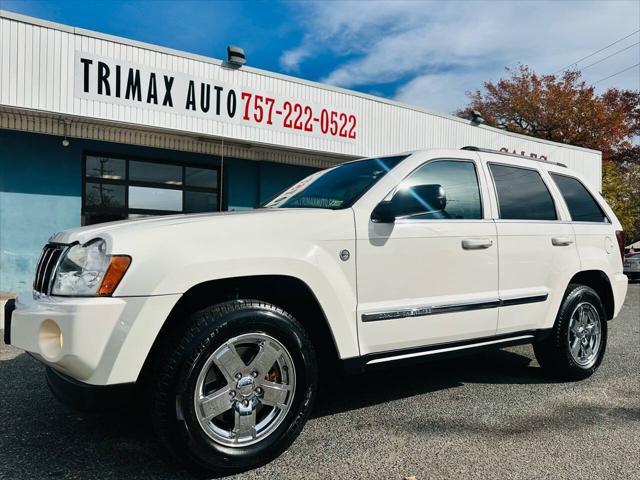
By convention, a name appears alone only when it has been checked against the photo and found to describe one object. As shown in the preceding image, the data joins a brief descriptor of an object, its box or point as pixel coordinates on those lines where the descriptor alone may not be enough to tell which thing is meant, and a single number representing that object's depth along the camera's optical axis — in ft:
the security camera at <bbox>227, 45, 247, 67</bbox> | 32.91
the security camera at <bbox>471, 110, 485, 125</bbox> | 47.19
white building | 27.32
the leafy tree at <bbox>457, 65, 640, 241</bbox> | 85.56
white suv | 7.73
